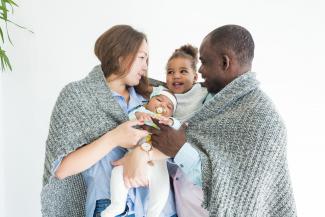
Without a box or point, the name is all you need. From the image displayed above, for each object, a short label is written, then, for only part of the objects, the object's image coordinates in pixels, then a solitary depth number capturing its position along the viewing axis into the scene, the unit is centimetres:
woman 144
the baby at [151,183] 146
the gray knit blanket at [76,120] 147
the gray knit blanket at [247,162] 133
